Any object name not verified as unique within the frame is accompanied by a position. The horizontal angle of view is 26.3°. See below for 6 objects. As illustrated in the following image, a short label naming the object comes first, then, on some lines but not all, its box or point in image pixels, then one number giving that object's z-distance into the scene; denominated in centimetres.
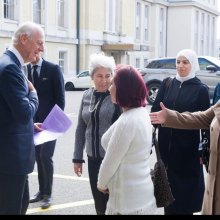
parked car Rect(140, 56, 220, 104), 1638
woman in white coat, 305
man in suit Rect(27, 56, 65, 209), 523
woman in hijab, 440
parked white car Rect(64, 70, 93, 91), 2784
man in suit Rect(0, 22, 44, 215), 321
